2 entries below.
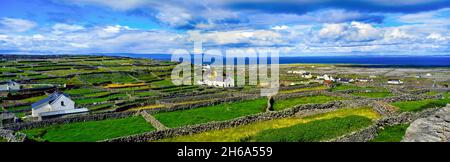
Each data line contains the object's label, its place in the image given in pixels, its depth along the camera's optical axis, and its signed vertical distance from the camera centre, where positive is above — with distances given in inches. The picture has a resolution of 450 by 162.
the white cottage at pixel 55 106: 1854.1 -242.4
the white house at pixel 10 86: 2977.4 -211.1
